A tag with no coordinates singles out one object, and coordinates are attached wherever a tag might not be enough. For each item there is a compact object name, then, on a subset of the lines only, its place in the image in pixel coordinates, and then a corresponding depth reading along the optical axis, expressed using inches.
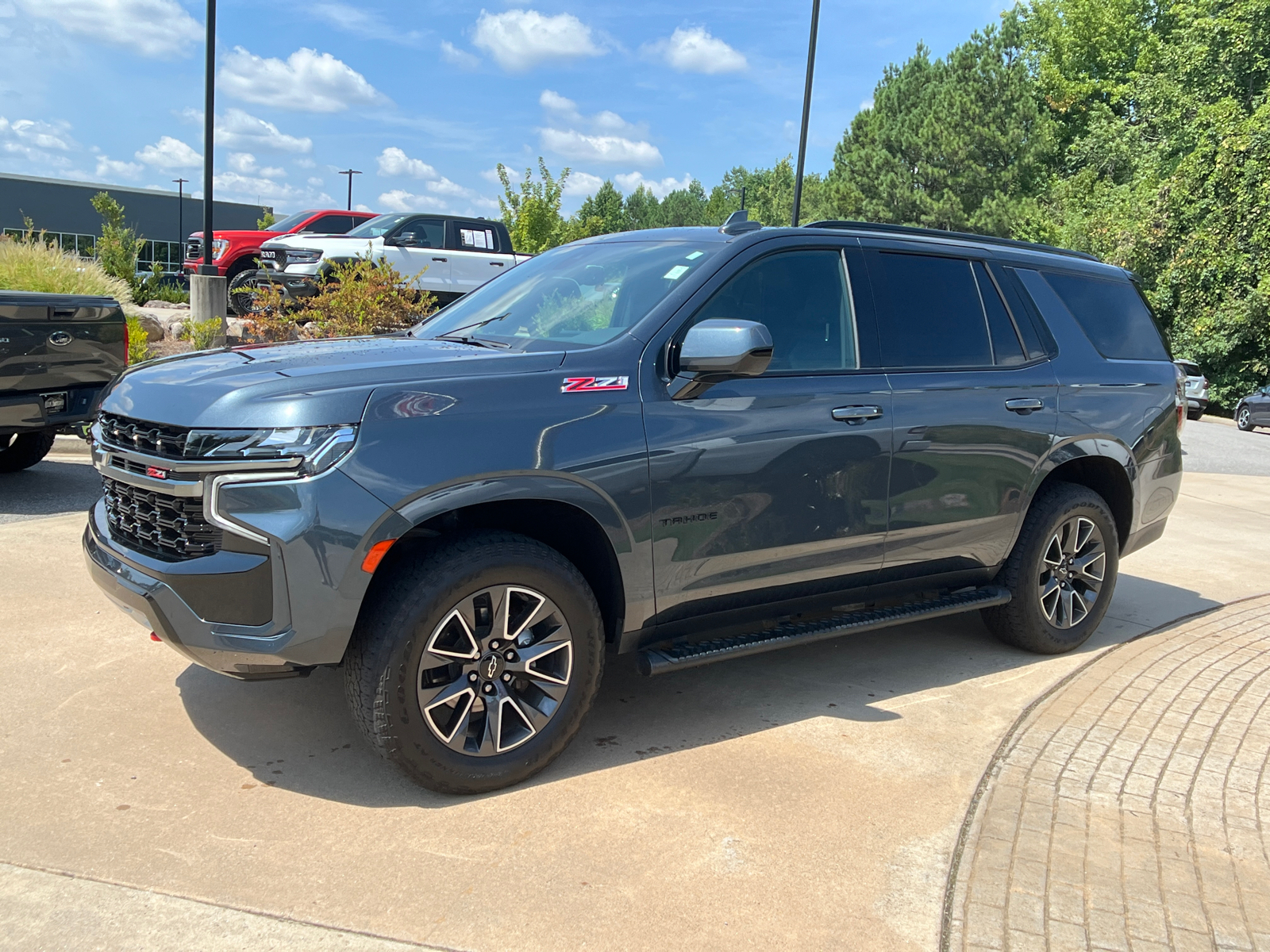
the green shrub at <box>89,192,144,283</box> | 876.4
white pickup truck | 613.6
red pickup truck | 697.0
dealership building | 2353.6
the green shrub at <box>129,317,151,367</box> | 446.6
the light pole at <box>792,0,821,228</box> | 771.4
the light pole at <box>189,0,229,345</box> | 525.0
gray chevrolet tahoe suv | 126.6
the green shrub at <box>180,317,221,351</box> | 490.3
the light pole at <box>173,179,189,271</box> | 2517.2
